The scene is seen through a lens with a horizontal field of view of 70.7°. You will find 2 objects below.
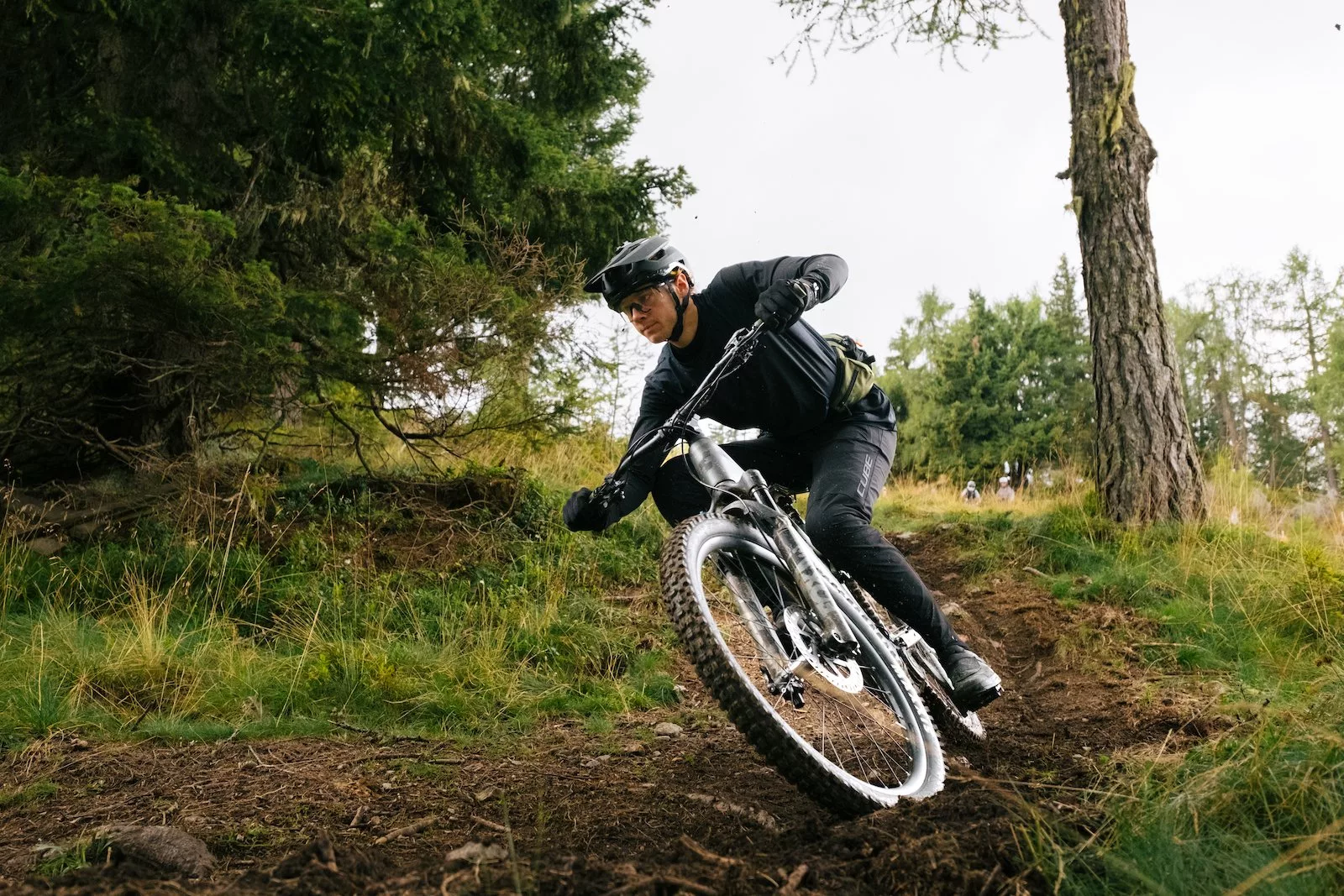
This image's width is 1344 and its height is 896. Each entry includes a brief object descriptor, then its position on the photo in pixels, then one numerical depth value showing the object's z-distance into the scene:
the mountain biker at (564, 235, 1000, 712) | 3.42
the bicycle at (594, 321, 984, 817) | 2.94
